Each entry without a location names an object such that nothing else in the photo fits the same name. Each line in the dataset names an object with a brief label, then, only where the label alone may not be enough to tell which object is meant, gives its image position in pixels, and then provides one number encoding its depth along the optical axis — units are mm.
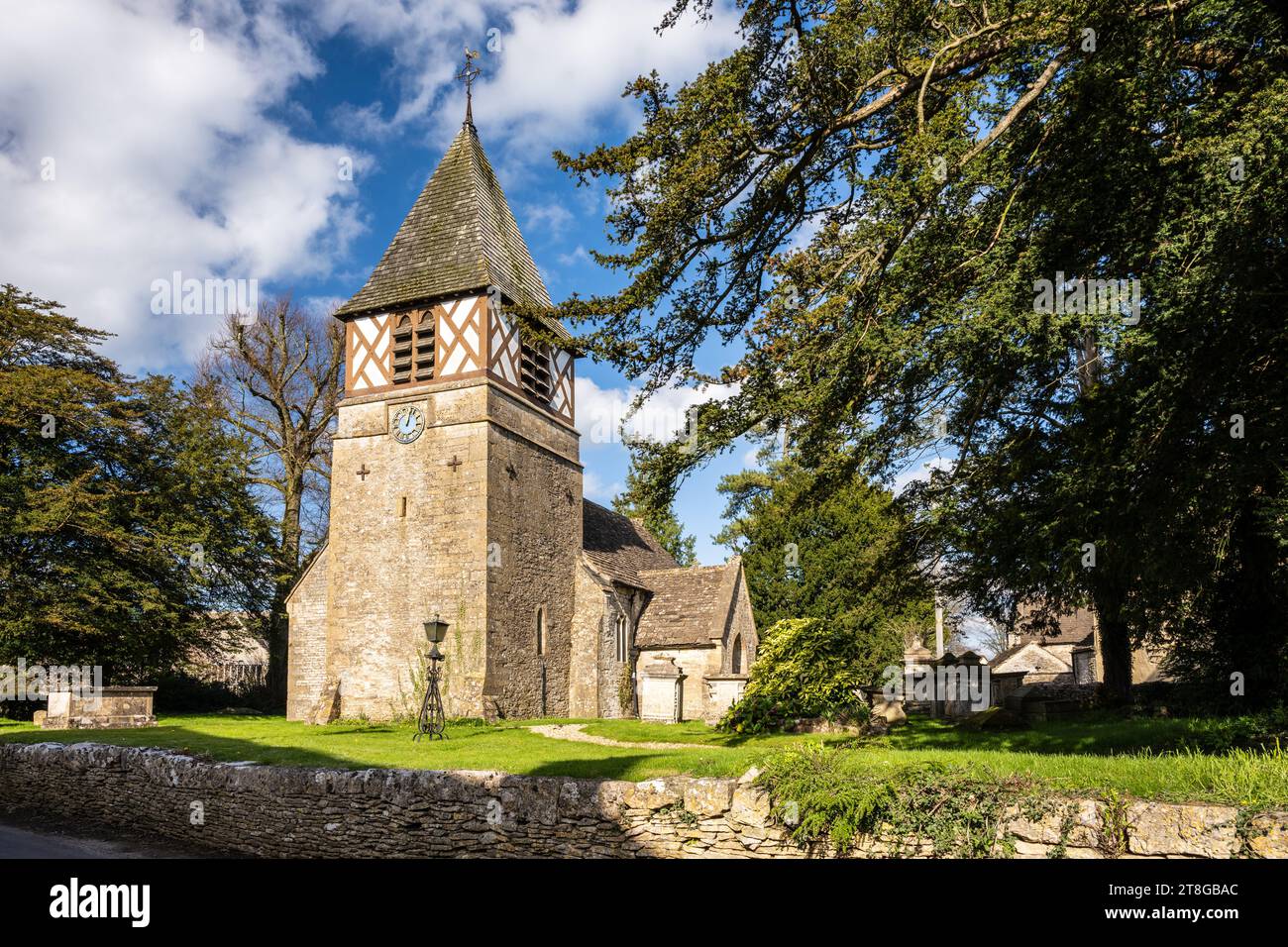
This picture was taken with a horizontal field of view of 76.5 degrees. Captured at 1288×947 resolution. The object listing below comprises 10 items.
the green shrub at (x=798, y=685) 14297
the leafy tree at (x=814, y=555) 30328
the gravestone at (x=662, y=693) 19625
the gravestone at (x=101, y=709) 18047
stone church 19609
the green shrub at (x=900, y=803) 6156
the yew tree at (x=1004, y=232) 7523
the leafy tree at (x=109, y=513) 22047
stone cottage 34062
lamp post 15258
